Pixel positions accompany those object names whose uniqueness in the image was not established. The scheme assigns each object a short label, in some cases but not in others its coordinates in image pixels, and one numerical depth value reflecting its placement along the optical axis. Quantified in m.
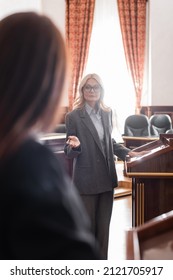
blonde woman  2.42
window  9.56
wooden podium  2.64
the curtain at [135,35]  9.42
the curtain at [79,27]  9.49
